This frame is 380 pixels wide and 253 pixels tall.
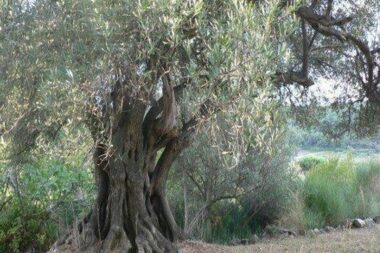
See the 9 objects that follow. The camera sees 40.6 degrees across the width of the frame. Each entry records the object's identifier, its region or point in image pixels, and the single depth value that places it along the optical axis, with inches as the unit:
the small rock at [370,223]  416.8
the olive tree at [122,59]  157.0
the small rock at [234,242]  358.9
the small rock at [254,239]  364.7
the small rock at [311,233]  370.3
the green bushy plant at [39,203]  343.3
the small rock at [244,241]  364.3
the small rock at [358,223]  412.8
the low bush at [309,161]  556.7
